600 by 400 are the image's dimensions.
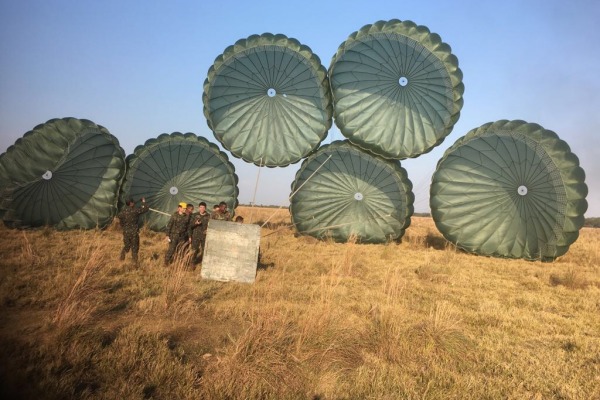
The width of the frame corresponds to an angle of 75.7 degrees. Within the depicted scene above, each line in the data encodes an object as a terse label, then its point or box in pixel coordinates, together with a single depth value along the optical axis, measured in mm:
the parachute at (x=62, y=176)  14266
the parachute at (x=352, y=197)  14688
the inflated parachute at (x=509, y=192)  12977
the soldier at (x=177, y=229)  9859
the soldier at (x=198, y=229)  10000
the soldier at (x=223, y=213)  10070
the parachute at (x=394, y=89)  13492
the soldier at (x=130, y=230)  9898
